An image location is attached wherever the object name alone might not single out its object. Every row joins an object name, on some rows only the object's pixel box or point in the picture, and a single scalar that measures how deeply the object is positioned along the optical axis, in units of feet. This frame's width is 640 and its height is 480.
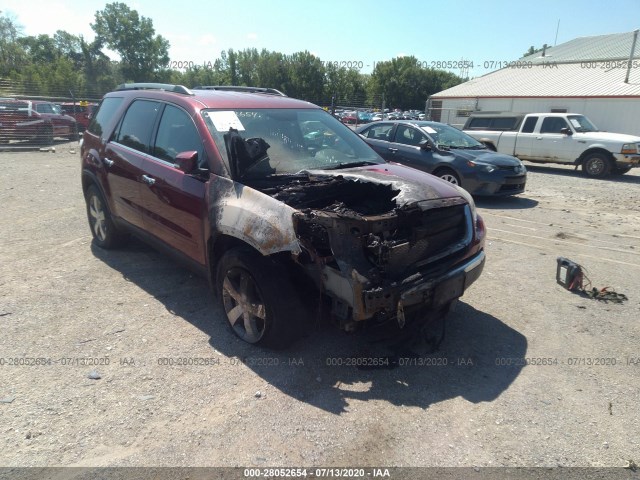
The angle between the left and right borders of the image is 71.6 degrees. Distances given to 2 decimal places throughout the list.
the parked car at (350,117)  100.66
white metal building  76.89
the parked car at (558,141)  40.70
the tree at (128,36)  239.50
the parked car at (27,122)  57.62
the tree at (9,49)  156.95
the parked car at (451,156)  28.58
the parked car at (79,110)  72.43
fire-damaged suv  9.60
